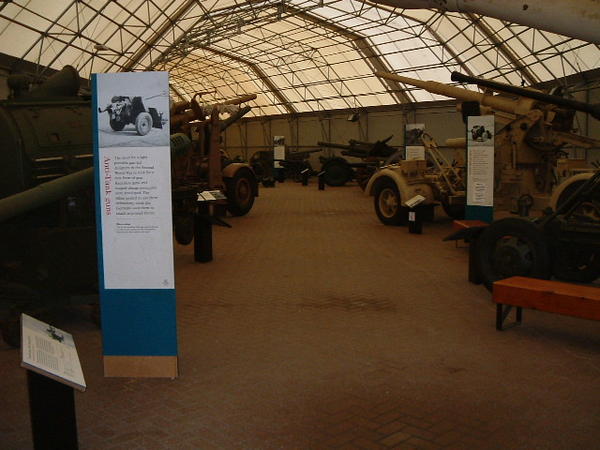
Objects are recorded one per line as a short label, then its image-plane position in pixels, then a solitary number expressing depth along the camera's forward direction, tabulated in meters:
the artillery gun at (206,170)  10.76
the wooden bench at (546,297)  5.07
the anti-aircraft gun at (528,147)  12.16
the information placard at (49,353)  2.74
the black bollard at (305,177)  28.92
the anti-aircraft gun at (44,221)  5.88
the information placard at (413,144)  14.92
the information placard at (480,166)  9.80
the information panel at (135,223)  4.23
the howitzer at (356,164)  24.73
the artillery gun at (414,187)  13.02
